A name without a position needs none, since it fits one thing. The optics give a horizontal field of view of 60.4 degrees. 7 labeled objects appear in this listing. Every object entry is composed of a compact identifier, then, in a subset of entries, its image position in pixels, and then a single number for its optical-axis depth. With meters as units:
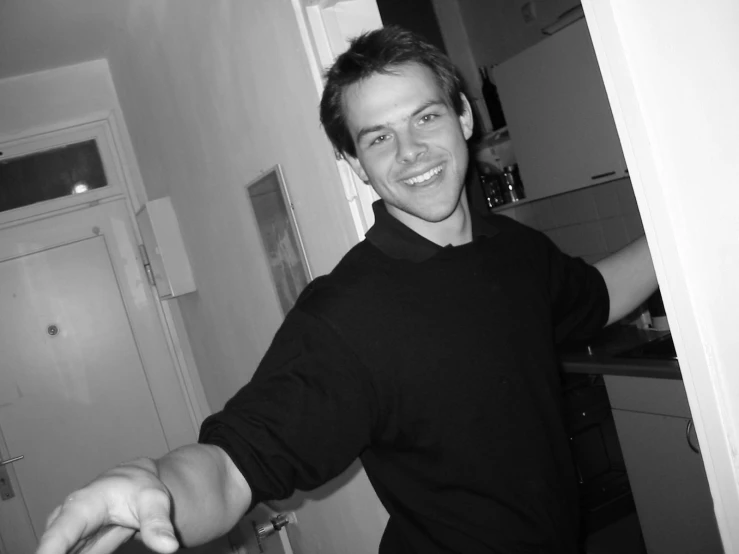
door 3.07
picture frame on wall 1.72
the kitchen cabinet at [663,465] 1.96
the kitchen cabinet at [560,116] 2.52
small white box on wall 2.85
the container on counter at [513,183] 3.26
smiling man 0.84
